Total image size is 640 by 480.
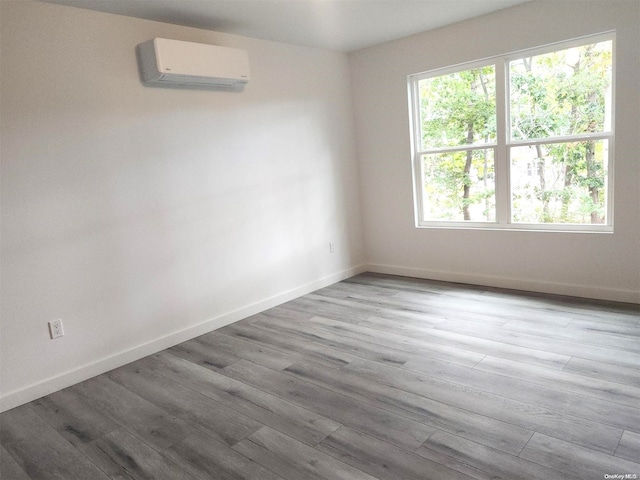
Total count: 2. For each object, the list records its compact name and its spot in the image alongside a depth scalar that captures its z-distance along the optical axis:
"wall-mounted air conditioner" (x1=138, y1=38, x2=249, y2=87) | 3.16
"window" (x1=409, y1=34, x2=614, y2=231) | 3.70
